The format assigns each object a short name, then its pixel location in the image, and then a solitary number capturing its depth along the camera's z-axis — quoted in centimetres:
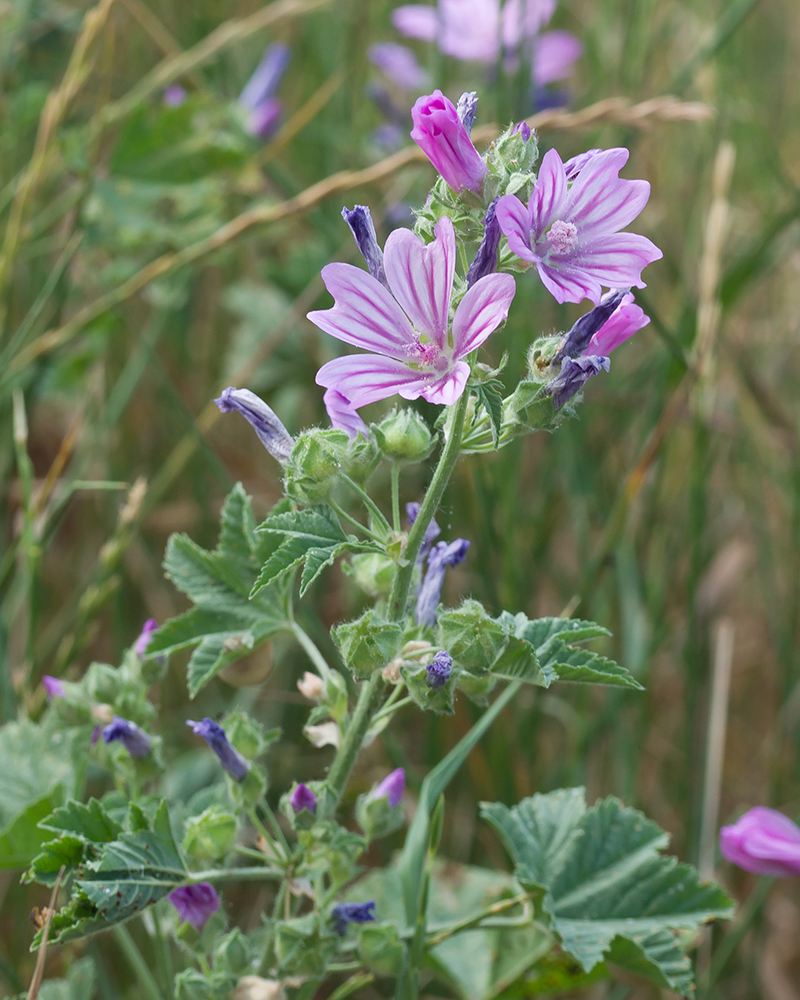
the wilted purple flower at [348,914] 112
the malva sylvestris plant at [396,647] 109
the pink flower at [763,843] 119
